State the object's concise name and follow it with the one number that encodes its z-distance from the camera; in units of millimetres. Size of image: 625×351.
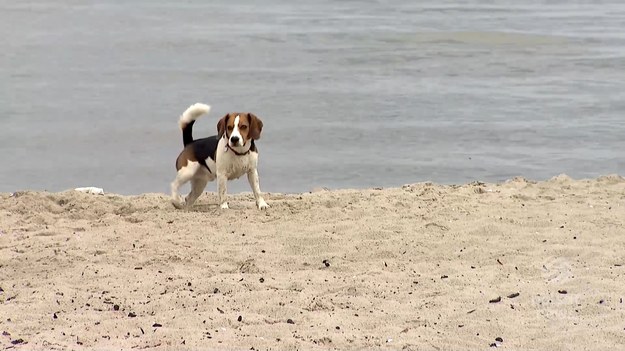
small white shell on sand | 18406
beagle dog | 15984
